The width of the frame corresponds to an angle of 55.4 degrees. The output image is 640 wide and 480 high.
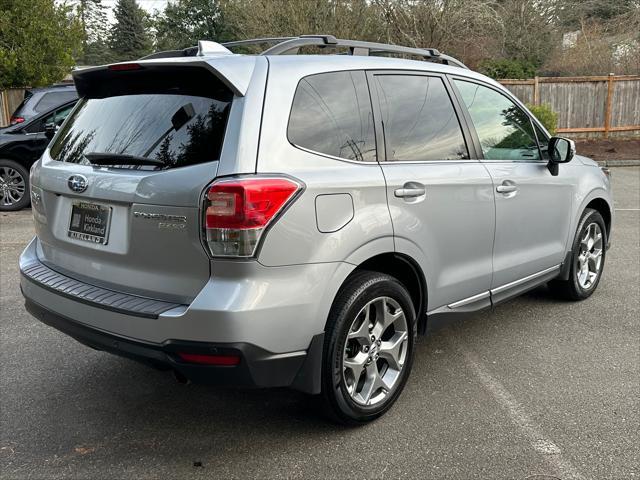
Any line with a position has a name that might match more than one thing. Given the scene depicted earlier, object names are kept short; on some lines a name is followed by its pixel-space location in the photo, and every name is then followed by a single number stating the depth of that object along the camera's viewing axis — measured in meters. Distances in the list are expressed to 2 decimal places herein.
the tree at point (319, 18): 18.58
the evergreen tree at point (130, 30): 48.28
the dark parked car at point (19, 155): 9.15
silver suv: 2.54
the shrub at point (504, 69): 19.80
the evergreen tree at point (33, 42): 14.73
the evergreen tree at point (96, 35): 48.72
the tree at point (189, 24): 38.79
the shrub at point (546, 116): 14.68
